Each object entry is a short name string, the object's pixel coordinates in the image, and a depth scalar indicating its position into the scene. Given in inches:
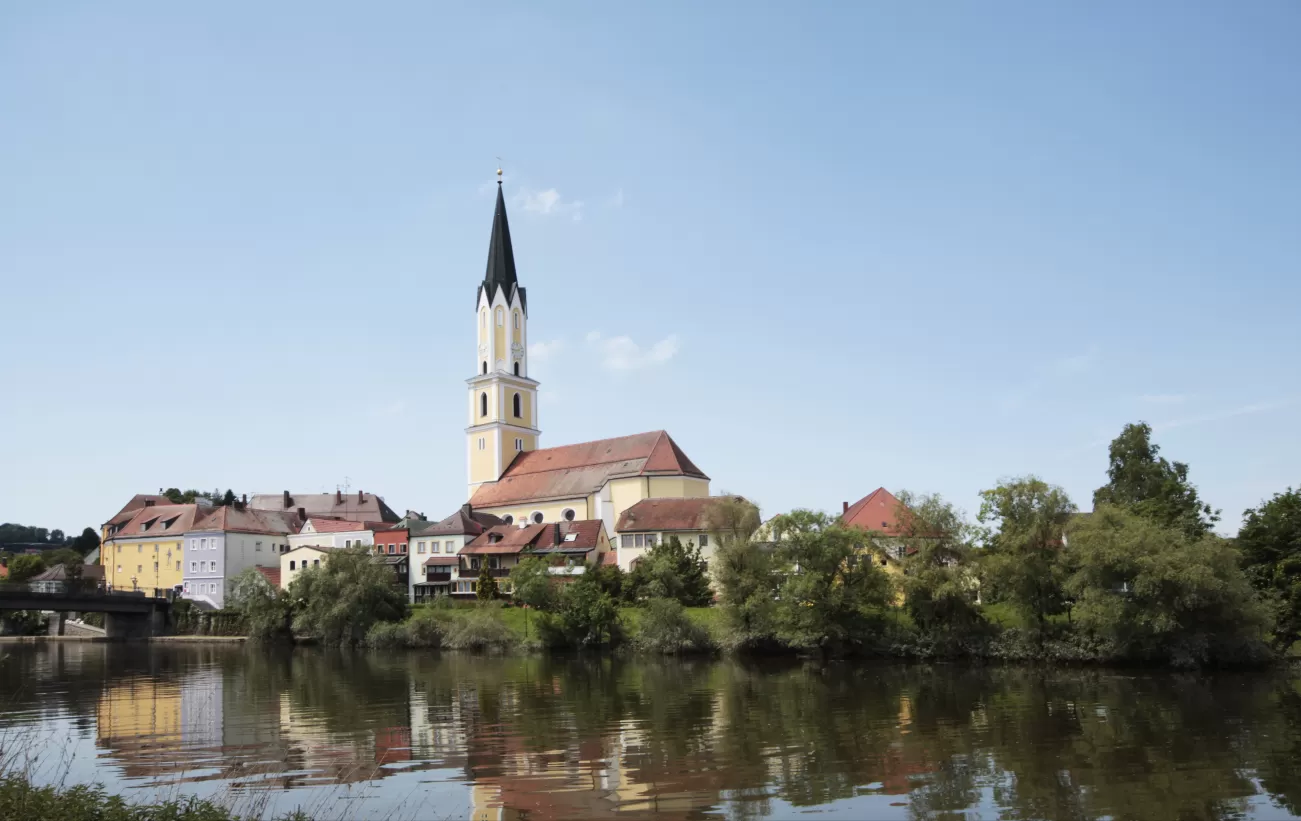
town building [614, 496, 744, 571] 2568.9
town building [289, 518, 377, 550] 3462.1
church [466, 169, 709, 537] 3070.9
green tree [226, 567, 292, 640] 2672.2
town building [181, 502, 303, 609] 3331.7
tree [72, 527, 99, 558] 4977.9
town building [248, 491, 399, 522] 4264.3
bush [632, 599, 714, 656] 2057.1
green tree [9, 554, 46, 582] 3651.6
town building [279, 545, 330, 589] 3075.8
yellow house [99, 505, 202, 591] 3489.2
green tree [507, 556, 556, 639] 2304.4
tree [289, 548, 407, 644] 2464.3
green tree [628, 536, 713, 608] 2272.4
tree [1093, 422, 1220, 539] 2301.9
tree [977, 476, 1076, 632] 1734.7
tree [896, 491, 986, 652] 1800.0
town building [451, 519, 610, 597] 2748.5
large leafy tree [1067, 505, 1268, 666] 1531.7
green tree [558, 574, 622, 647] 2158.0
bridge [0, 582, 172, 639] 2541.8
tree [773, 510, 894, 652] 1873.8
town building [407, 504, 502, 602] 2987.2
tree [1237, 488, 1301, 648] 1617.9
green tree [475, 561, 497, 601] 2640.3
